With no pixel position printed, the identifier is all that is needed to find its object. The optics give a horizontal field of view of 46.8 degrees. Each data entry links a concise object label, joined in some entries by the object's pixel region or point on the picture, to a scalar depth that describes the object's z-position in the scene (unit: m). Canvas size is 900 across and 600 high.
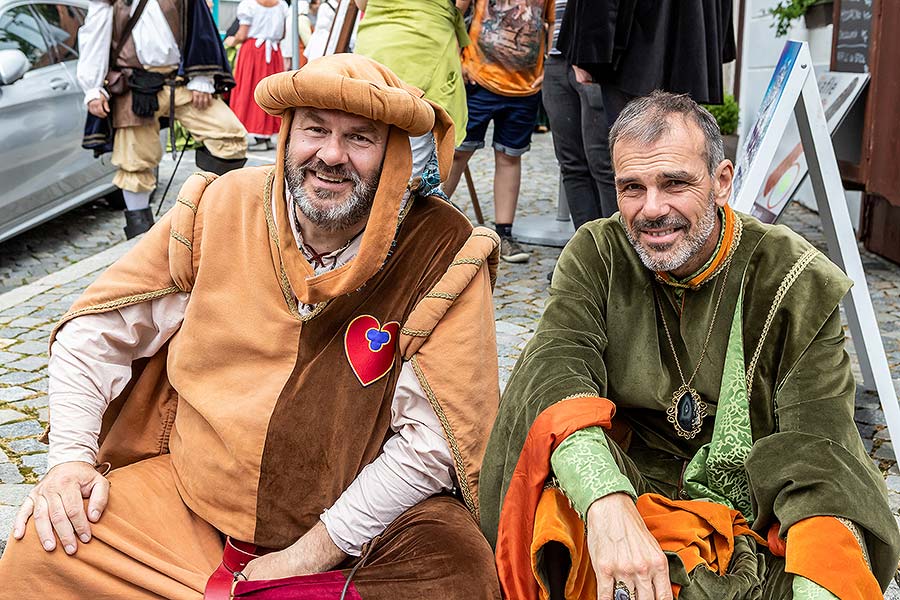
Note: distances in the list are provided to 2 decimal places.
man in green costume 2.19
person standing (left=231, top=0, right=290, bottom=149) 11.05
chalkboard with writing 6.32
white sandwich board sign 3.60
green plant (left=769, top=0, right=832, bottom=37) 8.28
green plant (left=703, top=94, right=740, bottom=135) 10.84
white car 6.92
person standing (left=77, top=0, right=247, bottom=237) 6.61
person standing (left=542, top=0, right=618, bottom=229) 5.57
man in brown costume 2.45
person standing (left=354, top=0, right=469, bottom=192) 5.25
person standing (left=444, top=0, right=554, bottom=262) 5.94
